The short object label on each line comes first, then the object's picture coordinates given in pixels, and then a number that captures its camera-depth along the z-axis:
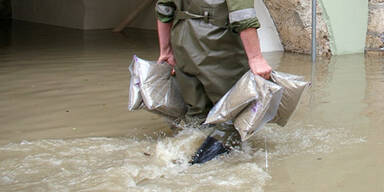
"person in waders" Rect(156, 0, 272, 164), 2.32
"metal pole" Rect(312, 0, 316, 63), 5.64
